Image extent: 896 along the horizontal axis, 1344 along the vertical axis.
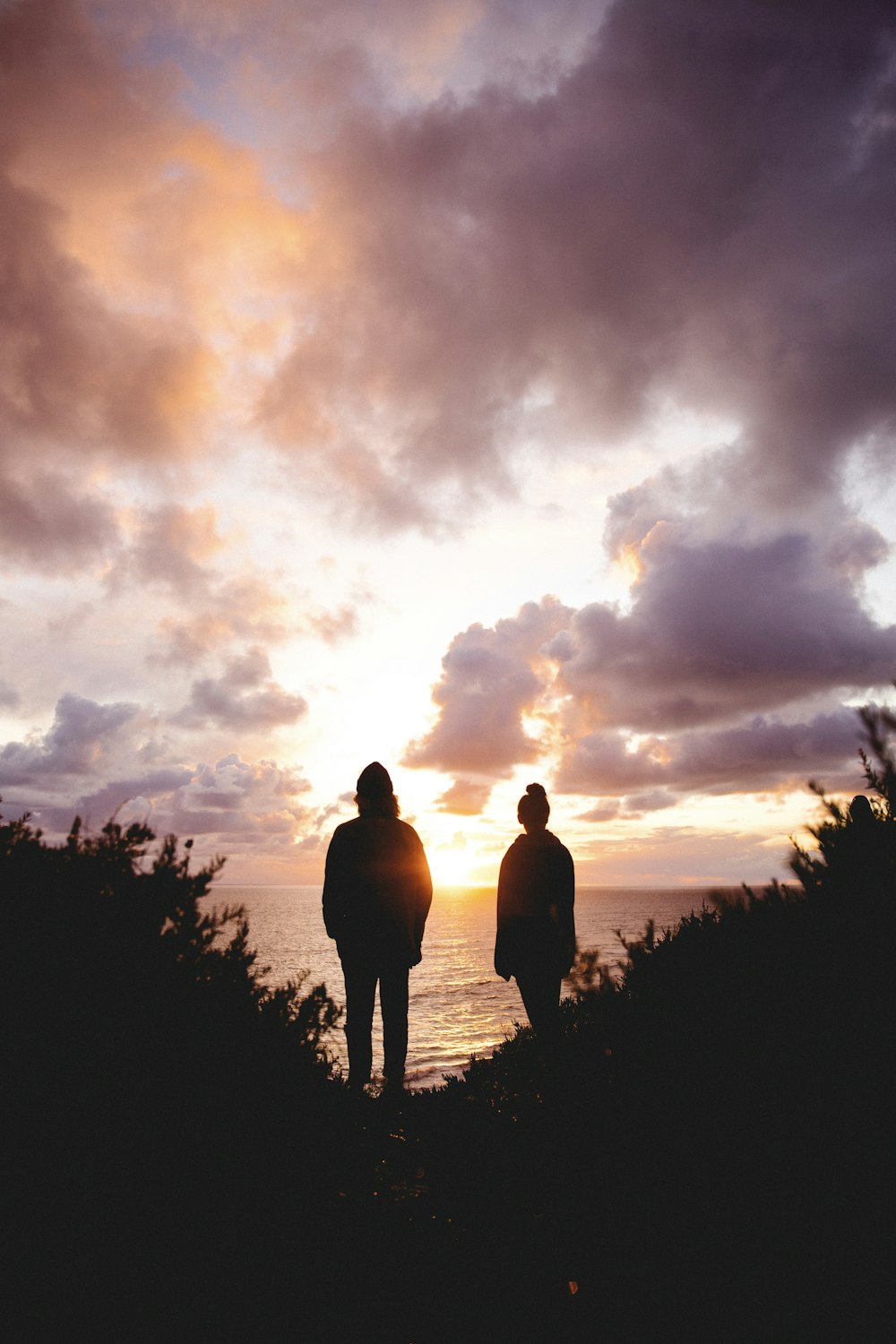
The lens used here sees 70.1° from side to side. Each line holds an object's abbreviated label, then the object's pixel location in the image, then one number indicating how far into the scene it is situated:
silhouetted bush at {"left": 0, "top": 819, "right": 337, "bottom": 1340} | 1.71
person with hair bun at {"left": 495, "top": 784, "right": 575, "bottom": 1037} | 5.94
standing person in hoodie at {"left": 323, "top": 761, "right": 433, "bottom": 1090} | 5.15
